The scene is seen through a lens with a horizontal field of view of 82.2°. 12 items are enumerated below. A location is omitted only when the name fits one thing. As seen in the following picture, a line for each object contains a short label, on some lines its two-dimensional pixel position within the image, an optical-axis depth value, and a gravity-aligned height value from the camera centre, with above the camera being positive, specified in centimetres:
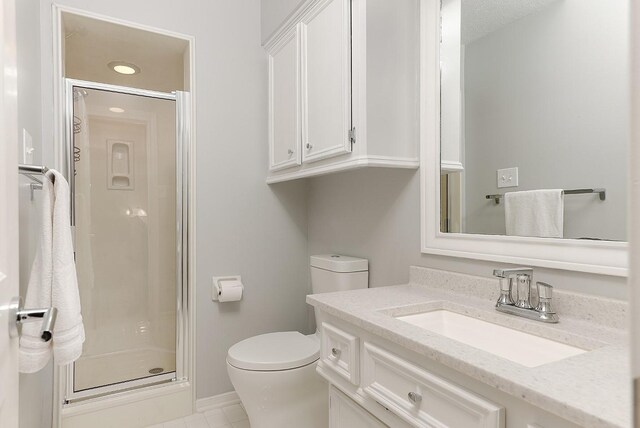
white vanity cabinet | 71 -42
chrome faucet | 105 -25
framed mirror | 101 +28
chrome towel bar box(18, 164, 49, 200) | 91 +12
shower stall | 203 -12
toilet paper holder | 213 -42
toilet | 160 -71
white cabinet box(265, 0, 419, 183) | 146 +56
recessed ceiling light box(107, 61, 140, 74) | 263 +110
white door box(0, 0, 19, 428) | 58 +1
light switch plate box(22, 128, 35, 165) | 115 +23
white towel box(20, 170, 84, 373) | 94 -16
